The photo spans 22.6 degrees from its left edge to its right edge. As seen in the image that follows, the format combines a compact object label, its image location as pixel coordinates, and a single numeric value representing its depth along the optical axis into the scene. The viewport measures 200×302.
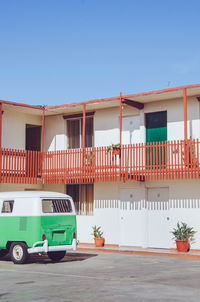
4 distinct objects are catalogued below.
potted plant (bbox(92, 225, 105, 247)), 21.27
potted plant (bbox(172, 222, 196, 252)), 18.75
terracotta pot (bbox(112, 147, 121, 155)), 20.20
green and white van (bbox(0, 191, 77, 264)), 14.34
